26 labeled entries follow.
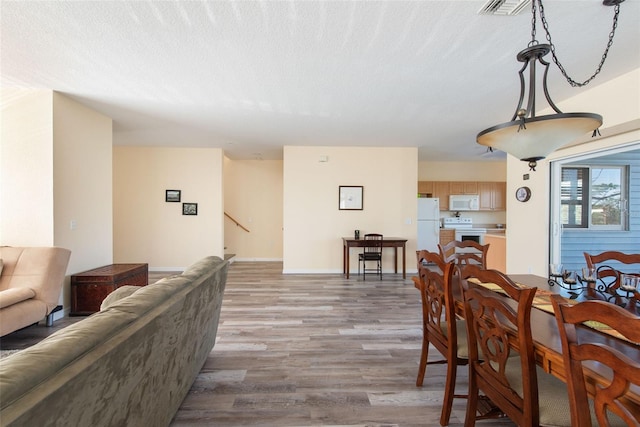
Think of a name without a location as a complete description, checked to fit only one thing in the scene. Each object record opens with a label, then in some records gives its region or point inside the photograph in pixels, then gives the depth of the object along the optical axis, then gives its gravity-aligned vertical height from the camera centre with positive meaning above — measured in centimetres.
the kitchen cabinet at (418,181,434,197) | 723 +65
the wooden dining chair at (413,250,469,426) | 165 -77
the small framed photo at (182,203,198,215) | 602 +8
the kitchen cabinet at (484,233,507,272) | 519 -78
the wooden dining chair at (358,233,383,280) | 537 -81
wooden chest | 338 -93
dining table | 93 -55
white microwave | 711 +26
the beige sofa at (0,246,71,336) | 268 -66
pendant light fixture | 156 +49
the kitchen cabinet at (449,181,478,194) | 717 +65
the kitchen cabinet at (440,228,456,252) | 694 -56
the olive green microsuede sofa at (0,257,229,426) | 74 -52
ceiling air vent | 181 +135
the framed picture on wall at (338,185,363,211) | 590 +32
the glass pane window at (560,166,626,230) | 398 +20
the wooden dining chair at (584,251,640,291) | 206 -38
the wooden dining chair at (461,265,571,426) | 116 -72
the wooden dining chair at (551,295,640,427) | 76 -44
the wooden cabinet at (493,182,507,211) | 722 +39
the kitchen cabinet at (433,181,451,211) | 720 +52
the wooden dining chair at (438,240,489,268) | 263 -39
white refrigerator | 645 -25
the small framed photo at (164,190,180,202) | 600 +34
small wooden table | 537 -61
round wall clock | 432 +29
